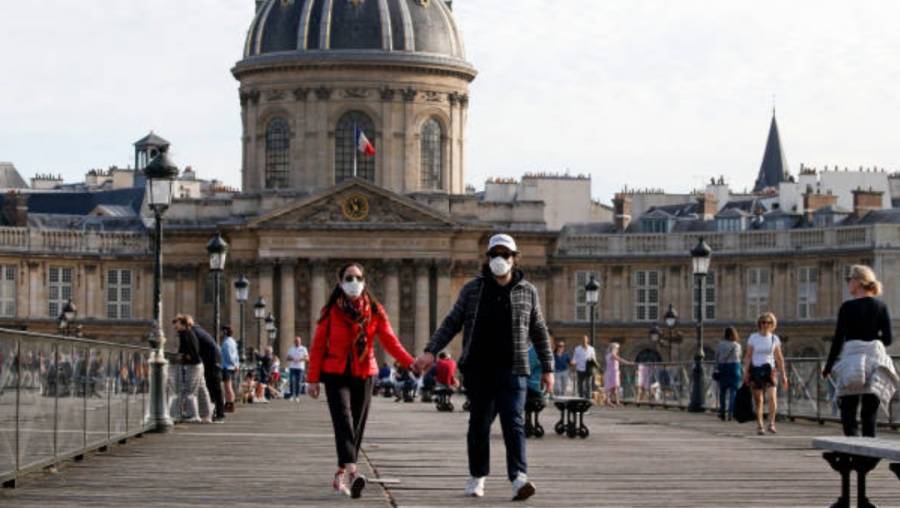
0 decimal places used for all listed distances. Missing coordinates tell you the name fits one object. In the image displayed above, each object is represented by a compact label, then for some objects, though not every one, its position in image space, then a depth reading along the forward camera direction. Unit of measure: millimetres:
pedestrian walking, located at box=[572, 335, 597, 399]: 54250
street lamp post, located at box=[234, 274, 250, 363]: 74000
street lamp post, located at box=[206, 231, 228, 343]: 55500
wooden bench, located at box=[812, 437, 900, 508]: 17645
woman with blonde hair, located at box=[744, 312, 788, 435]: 34312
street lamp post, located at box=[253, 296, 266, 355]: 82944
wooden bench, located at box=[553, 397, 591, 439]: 33156
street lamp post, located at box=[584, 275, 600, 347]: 70125
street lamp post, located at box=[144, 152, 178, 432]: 32781
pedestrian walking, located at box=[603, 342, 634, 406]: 58219
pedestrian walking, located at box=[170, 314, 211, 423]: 36062
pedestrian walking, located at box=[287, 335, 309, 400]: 60219
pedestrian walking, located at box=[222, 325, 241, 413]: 44031
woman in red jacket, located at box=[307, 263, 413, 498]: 21469
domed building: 106562
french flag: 103119
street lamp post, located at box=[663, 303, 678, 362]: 84681
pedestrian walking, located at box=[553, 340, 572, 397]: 54250
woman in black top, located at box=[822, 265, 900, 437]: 24266
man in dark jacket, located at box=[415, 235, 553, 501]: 20734
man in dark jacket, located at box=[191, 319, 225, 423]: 37250
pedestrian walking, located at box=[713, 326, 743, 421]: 41406
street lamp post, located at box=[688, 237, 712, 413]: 49188
